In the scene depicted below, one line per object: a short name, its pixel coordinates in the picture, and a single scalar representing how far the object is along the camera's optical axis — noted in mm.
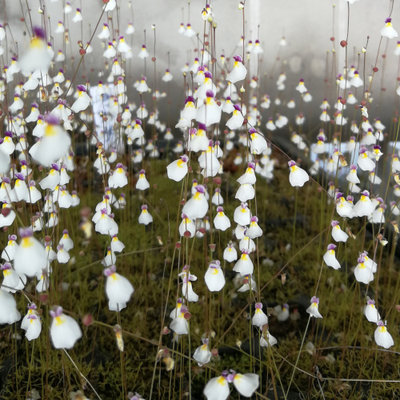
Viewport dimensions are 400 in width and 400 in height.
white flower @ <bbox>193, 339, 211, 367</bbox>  181
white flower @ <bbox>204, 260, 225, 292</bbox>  183
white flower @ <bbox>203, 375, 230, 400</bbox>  150
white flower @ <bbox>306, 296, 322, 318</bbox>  209
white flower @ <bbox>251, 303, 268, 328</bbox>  206
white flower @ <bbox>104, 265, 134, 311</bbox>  140
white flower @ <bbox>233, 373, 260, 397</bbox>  145
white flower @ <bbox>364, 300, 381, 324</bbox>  210
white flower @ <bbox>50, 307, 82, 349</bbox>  133
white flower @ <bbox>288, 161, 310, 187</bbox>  207
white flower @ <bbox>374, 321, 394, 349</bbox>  203
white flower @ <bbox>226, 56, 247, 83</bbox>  200
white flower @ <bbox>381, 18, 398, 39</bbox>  271
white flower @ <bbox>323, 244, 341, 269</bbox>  215
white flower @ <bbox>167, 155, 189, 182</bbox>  189
